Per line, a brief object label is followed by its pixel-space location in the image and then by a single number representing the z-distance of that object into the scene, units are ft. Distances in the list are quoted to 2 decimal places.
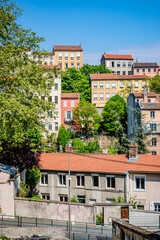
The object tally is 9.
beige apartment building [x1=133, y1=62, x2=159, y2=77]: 338.54
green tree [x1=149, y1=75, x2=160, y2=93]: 264.72
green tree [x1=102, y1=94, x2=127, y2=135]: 228.02
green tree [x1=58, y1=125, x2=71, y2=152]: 213.19
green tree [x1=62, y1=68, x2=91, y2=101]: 275.18
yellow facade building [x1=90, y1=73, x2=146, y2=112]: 274.57
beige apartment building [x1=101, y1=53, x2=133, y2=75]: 351.05
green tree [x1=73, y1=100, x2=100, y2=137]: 227.20
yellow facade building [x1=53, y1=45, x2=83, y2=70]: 356.38
